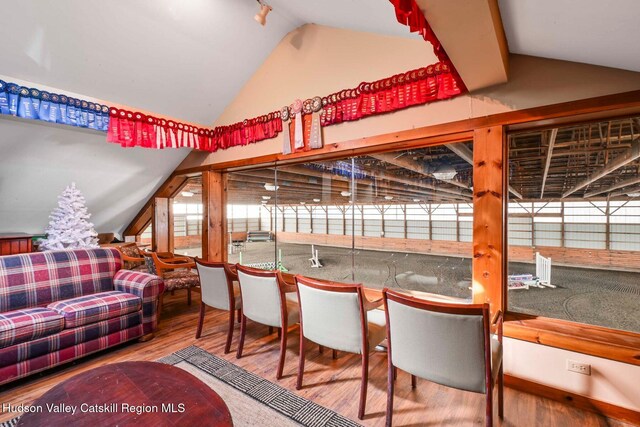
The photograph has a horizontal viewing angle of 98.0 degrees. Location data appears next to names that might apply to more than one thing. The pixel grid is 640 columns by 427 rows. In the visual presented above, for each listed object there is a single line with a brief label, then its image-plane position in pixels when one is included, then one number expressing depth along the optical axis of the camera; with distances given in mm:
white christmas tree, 3846
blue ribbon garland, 2475
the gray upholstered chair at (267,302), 2230
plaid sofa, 2064
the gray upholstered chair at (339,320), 1824
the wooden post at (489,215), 2029
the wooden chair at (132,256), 4324
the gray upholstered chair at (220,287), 2598
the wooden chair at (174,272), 3520
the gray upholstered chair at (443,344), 1411
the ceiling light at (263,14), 2555
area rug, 1713
